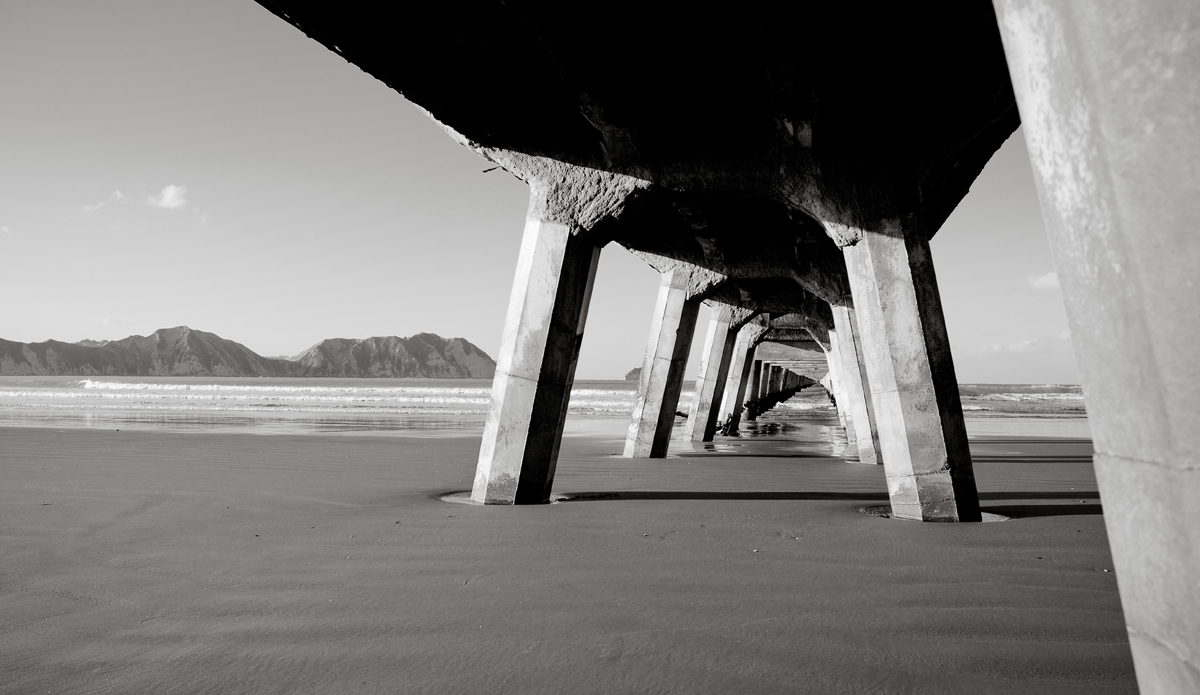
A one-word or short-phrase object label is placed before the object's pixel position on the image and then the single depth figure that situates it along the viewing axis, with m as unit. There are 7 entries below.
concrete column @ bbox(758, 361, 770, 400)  32.79
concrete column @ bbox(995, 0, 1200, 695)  1.09
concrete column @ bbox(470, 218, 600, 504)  6.17
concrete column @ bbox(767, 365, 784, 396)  37.98
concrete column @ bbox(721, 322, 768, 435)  19.12
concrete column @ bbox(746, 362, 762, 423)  28.12
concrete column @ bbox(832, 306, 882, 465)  11.27
